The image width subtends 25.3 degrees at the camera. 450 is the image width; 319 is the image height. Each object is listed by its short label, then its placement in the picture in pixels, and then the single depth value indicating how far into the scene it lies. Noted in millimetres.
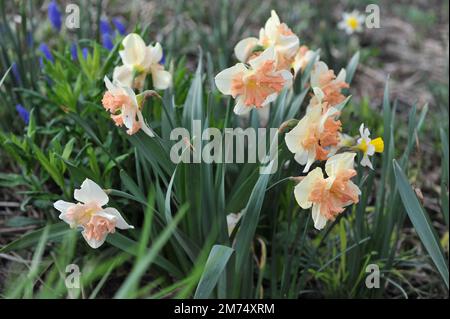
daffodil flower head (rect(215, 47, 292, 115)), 1085
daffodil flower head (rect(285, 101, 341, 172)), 1068
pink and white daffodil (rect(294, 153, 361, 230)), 1049
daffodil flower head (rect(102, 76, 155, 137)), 1087
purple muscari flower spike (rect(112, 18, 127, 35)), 1510
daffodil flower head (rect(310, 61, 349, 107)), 1192
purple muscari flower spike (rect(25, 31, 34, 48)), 1452
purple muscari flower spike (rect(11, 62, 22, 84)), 1408
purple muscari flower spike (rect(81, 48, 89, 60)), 1429
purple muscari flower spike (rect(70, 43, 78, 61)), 1473
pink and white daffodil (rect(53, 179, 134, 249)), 1049
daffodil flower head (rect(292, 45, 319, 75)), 1294
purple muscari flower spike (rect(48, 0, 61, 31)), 1526
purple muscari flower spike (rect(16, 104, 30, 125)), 1324
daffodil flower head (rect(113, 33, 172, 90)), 1198
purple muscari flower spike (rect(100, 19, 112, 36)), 1534
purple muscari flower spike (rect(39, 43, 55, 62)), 1488
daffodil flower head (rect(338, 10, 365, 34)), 2015
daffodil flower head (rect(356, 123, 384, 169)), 1119
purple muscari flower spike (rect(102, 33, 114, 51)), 1462
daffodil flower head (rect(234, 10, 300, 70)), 1175
